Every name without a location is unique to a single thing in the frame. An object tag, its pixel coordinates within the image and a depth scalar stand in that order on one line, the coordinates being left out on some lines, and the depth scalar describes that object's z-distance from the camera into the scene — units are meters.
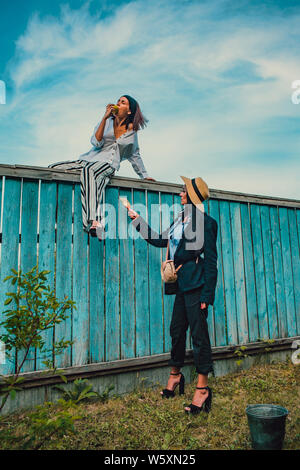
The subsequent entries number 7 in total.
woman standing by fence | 3.58
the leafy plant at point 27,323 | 2.52
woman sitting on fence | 4.07
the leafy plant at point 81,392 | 3.72
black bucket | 2.56
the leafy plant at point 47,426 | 2.33
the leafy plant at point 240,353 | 4.86
